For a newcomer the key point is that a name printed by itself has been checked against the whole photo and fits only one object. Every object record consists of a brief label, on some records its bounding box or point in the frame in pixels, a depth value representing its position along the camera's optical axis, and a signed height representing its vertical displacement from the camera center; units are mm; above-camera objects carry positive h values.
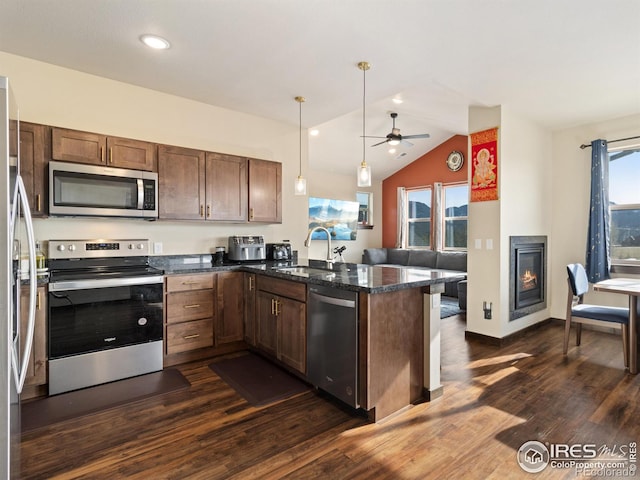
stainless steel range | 2596 -629
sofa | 6666 -525
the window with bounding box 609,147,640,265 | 4133 +375
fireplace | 4027 -495
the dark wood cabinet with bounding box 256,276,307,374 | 2689 -720
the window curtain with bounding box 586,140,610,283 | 4152 +250
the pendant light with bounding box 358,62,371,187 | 2747 +527
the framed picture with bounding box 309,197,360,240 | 7770 +478
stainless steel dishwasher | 2234 -730
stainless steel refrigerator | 1266 -169
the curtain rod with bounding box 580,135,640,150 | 4039 +1153
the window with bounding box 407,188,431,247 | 8183 +463
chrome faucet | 3086 -202
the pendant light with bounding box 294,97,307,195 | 3287 +491
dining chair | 3084 -739
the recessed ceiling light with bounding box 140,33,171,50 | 2521 +1479
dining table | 2998 -778
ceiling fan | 5602 +1636
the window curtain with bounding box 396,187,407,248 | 8555 +541
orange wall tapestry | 3920 +832
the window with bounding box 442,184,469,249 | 7477 +453
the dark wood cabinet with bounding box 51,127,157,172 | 2809 +773
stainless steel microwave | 2762 +405
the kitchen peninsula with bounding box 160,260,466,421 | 2180 -647
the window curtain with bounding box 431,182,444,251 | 7727 +463
